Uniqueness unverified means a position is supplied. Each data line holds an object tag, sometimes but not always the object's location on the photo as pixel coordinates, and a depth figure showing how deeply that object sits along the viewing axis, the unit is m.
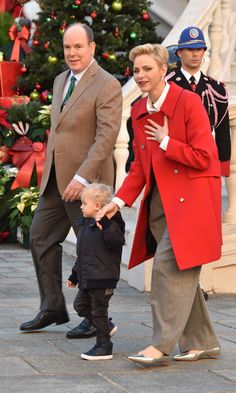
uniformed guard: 7.70
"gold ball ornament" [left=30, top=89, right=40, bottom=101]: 12.27
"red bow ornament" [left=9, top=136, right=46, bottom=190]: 11.18
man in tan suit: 6.82
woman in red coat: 6.07
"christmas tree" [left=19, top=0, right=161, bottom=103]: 11.94
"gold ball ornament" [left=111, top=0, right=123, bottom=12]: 12.01
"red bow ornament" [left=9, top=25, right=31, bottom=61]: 12.88
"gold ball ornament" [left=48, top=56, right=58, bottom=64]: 11.94
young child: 6.29
